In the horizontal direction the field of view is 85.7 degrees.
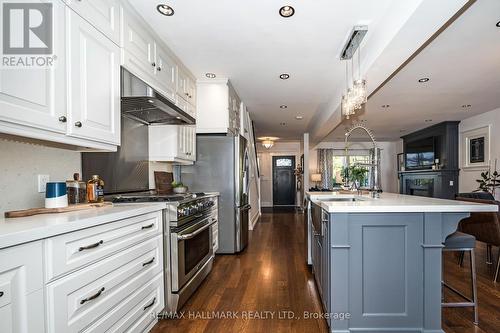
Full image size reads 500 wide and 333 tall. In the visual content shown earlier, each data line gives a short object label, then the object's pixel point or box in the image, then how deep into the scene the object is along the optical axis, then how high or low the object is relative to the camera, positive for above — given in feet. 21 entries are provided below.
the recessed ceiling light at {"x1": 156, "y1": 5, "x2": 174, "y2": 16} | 7.07 +4.15
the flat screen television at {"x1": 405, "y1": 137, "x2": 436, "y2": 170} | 23.90 +0.96
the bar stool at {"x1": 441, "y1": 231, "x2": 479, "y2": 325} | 6.54 -2.00
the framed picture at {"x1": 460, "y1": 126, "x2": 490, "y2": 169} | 18.51 +1.19
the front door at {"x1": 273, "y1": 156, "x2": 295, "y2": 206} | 35.91 -2.39
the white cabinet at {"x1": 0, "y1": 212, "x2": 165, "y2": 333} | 3.27 -1.80
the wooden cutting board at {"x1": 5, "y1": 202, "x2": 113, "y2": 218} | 4.55 -0.84
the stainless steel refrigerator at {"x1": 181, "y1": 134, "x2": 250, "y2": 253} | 12.59 -0.52
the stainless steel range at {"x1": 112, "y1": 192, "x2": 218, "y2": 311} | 7.19 -2.29
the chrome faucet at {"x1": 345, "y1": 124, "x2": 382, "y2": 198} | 8.31 -0.33
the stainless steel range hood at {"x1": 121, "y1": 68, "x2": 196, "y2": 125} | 6.78 +1.66
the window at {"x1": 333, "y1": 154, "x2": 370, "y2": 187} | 33.88 +0.17
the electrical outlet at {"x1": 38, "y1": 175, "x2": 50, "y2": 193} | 5.54 -0.35
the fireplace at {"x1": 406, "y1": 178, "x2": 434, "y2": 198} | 24.06 -2.15
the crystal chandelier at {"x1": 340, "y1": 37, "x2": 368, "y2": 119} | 8.92 +2.34
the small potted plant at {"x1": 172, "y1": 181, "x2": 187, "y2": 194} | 10.80 -0.93
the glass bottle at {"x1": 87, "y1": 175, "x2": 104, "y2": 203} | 6.39 -0.59
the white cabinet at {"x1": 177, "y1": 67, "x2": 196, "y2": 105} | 10.44 +3.26
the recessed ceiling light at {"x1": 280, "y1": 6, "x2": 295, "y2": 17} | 7.11 +4.12
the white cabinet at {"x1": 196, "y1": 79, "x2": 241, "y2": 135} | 12.59 +2.74
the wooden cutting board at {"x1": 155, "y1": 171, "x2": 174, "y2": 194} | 10.45 -0.69
